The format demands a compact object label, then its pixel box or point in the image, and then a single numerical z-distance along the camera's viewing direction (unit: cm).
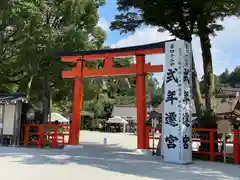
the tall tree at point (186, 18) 863
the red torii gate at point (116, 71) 866
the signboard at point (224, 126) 734
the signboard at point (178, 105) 715
